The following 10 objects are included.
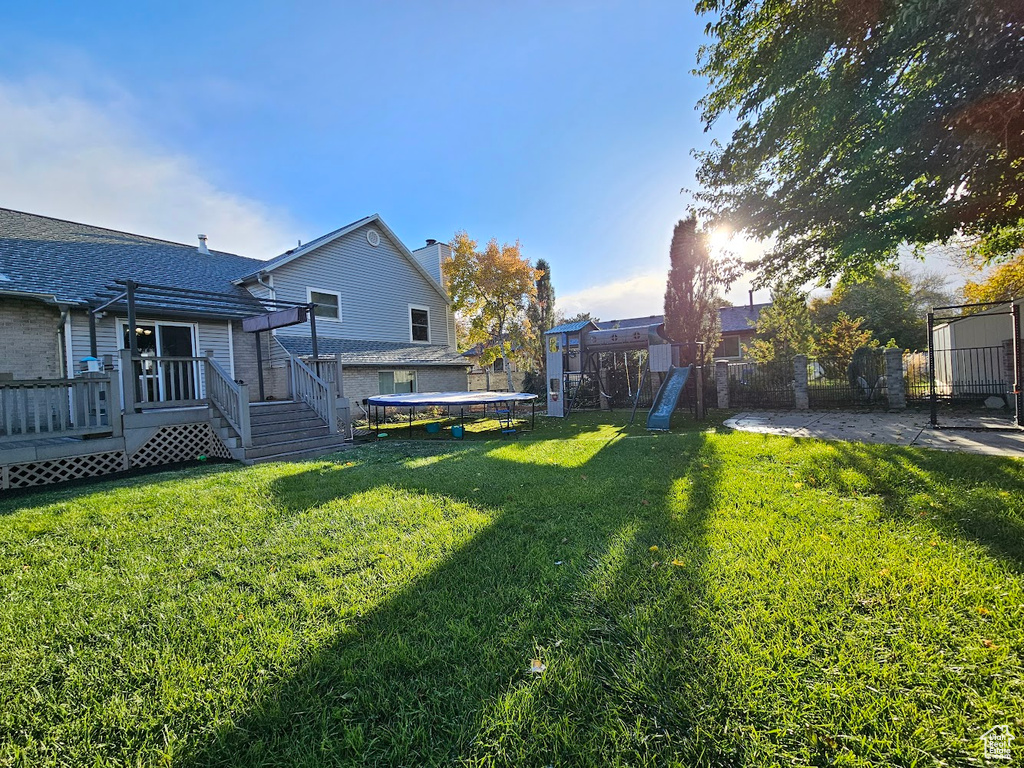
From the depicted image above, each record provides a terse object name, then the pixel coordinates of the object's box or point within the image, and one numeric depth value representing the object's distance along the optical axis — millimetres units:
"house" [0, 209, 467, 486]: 7520
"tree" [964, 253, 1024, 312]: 13533
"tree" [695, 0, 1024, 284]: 5703
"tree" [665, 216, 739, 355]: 14320
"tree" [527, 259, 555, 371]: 27266
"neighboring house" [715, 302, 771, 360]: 31906
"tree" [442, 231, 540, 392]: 19734
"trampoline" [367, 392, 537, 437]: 11080
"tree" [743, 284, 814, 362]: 17062
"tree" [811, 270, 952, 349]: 23273
